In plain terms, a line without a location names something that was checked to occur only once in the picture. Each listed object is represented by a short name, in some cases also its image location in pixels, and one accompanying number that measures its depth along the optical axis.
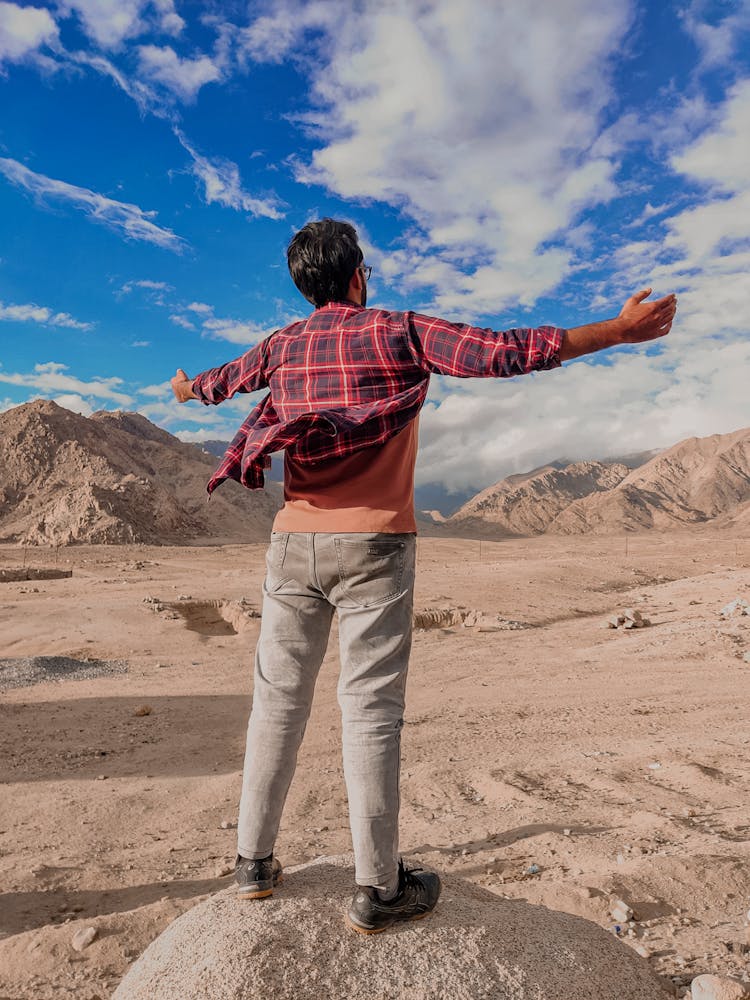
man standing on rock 1.93
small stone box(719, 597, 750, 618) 11.55
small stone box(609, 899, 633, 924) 2.63
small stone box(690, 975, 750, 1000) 1.98
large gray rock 1.81
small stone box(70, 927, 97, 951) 2.47
